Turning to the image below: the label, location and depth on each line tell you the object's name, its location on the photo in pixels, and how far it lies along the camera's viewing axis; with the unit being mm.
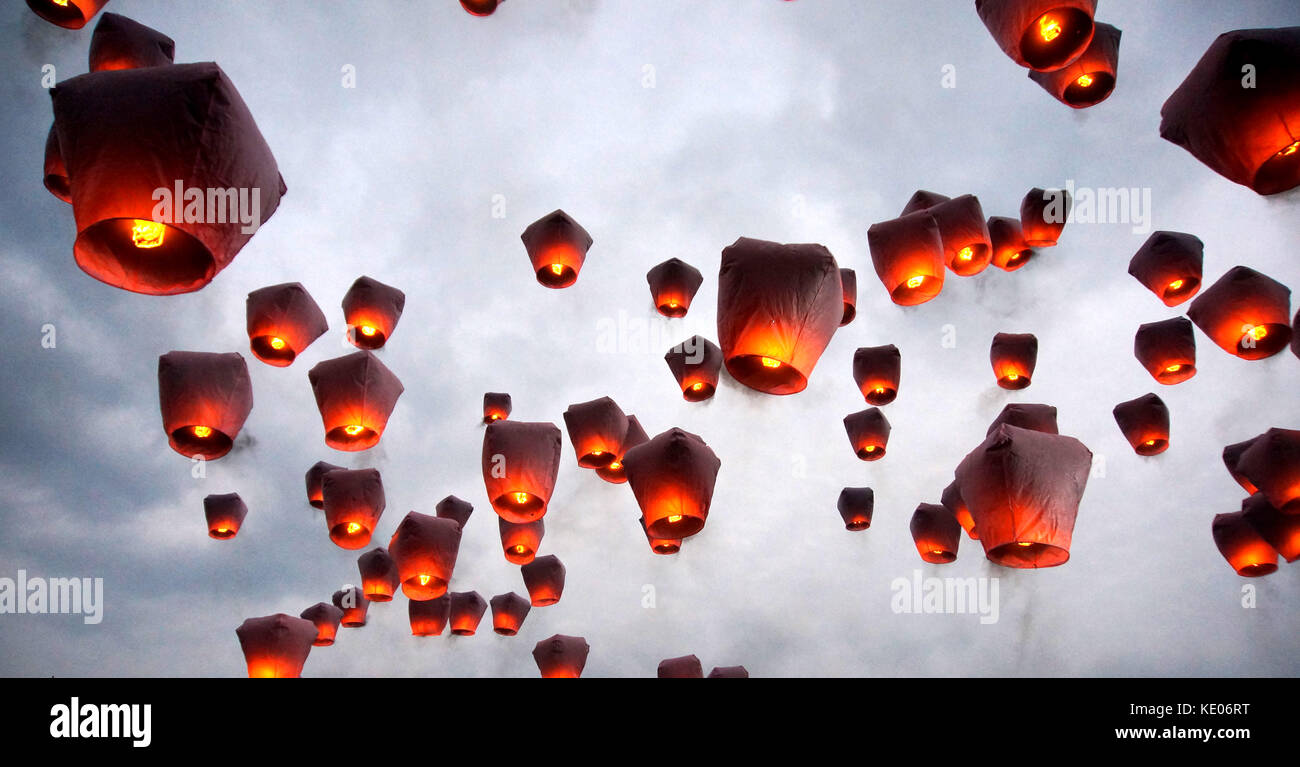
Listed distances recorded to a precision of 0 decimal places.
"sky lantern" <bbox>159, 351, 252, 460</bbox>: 5641
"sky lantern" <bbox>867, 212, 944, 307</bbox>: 5633
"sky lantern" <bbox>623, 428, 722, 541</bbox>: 5445
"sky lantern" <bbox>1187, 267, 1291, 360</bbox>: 6230
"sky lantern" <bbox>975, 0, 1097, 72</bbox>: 4039
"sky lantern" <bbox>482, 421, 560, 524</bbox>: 6020
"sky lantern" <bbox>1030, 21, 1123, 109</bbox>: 4918
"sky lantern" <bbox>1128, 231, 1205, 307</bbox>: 6762
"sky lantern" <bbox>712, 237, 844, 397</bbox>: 4164
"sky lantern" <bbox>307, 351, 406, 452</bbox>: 6113
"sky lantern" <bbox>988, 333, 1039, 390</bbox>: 7941
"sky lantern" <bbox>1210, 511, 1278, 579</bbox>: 7406
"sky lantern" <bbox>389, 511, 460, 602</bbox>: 6836
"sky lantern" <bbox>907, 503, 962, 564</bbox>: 8516
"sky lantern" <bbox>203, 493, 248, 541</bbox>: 9398
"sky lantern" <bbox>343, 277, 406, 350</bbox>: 7789
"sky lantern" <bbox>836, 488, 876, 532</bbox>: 9539
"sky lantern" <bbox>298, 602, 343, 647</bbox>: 10266
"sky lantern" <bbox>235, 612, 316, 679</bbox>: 7613
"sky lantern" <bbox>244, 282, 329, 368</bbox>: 6547
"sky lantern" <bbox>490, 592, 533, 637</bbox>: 10047
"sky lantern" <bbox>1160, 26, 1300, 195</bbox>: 3777
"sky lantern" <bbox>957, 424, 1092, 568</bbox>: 4629
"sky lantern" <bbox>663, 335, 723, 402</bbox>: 8141
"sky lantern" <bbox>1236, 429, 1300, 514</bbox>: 5891
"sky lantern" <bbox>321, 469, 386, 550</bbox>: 7043
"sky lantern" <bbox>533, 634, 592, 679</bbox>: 9023
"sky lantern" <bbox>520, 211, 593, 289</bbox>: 7453
